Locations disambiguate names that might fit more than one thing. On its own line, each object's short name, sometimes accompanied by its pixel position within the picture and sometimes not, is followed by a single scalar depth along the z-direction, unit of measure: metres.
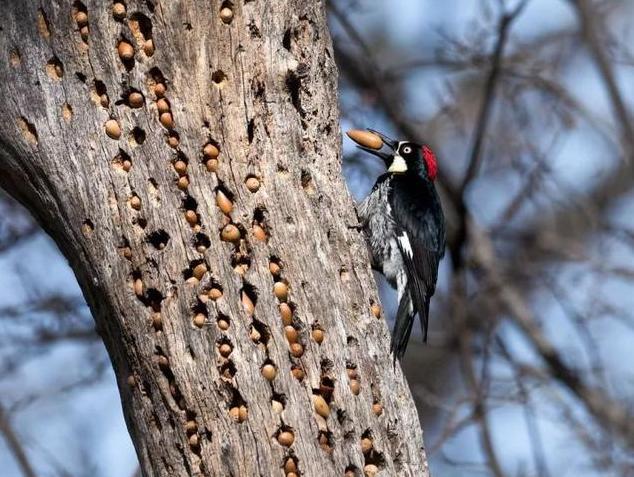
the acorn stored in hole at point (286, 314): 6.51
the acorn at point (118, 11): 6.55
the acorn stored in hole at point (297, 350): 6.49
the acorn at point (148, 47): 6.57
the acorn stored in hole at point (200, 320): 6.39
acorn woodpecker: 9.44
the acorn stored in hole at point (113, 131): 6.51
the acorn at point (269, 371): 6.39
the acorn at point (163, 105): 6.55
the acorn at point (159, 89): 6.57
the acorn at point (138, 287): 6.46
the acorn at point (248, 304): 6.45
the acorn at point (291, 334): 6.50
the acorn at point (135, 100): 6.52
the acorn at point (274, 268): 6.56
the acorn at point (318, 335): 6.57
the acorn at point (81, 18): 6.58
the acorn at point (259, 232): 6.57
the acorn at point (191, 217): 6.47
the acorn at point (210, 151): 6.55
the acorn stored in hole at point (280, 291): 6.53
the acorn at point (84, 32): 6.59
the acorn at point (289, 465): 6.37
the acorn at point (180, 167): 6.51
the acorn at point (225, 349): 6.38
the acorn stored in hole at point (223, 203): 6.51
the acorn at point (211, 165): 6.55
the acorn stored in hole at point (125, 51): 6.52
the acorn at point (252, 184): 6.62
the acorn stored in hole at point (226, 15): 6.73
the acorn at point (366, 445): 6.58
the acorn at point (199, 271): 6.44
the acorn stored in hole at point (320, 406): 6.46
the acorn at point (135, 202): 6.48
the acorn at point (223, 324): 6.40
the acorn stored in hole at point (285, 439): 6.37
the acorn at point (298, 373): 6.47
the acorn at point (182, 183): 6.49
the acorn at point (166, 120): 6.54
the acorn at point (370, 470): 6.57
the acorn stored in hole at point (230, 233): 6.47
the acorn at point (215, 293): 6.42
